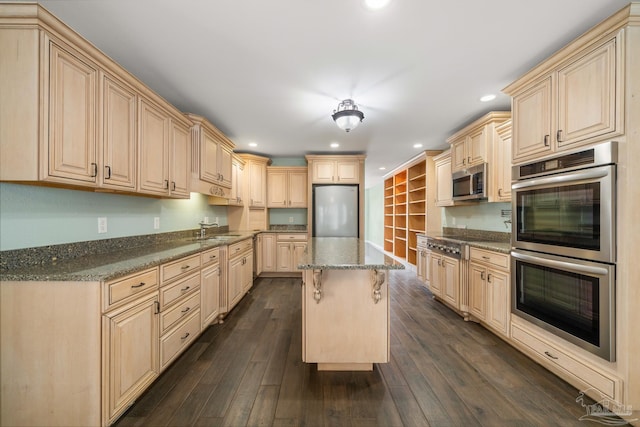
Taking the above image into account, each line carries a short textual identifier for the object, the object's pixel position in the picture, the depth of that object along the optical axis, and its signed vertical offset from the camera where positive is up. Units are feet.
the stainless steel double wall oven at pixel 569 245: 5.05 -0.70
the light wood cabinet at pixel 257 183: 16.14 +2.14
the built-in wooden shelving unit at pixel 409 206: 15.44 +0.76
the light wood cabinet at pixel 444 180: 12.51 +1.84
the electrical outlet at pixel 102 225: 6.61 -0.26
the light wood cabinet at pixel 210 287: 8.23 -2.47
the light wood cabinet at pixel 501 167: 9.12 +1.82
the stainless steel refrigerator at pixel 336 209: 16.05 +0.42
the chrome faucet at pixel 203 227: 11.38 -0.54
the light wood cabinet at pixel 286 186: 16.96 +2.01
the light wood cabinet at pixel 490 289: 7.84 -2.49
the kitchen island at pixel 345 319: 6.38 -2.65
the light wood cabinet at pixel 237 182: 13.93 +2.00
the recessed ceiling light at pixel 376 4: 4.79 +4.13
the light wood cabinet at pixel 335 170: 16.05 +2.95
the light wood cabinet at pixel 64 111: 4.28 +2.08
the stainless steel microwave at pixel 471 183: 9.83 +1.39
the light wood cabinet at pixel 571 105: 5.05 +2.64
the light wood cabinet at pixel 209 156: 9.77 +2.59
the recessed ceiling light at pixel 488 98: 8.69 +4.20
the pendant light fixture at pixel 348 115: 8.37 +3.39
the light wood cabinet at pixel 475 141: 9.55 +3.15
